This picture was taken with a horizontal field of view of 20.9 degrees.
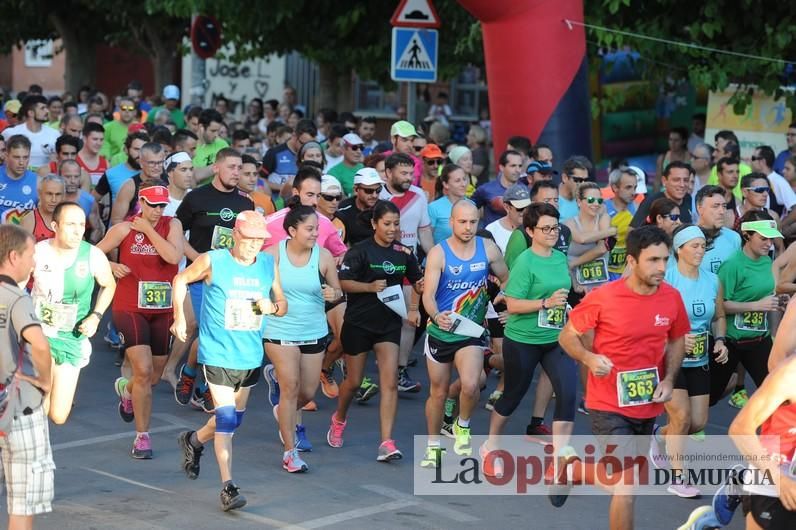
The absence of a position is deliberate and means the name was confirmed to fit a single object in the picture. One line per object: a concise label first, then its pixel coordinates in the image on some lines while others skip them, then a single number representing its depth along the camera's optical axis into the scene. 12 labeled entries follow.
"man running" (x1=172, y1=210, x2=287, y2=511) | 12.12
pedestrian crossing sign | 23.00
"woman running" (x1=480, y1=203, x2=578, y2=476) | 13.18
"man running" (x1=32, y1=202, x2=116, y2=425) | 12.82
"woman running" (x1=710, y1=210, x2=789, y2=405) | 13.73
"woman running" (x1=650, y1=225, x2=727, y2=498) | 12.65
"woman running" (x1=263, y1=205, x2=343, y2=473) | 13.18
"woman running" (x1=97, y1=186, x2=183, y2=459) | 13.81
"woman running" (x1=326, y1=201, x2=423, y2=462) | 13.85
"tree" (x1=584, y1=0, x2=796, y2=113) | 23.28
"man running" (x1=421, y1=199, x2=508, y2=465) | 13.49
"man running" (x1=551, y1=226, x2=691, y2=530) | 10.70
